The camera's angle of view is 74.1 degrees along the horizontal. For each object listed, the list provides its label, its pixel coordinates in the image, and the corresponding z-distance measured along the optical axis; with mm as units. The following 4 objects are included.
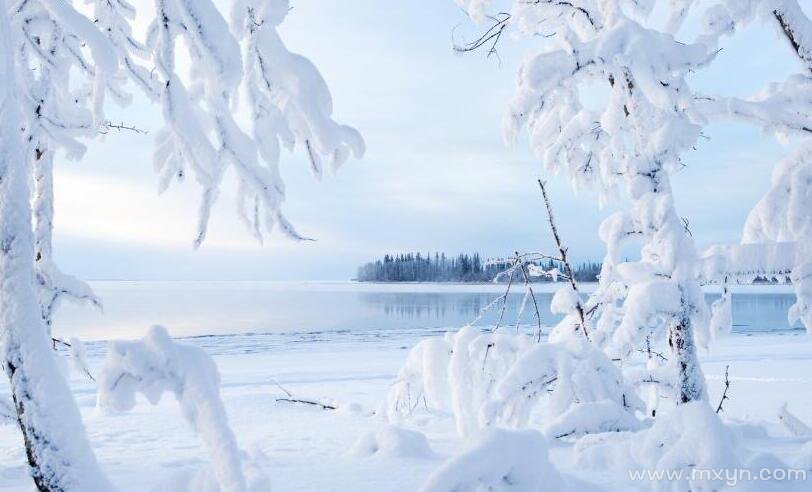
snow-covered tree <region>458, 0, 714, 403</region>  3637
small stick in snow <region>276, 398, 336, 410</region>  7977
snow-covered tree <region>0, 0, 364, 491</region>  1566
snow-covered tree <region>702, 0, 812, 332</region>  3586
